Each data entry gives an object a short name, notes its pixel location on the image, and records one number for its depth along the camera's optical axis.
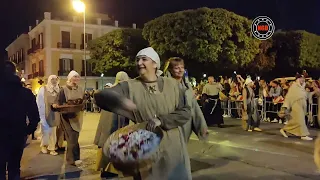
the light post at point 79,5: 15.90
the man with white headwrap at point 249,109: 9.15
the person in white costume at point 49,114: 6.35
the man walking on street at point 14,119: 3.54
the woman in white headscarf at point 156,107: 2.32
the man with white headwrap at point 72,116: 5.56
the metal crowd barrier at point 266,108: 9.80
